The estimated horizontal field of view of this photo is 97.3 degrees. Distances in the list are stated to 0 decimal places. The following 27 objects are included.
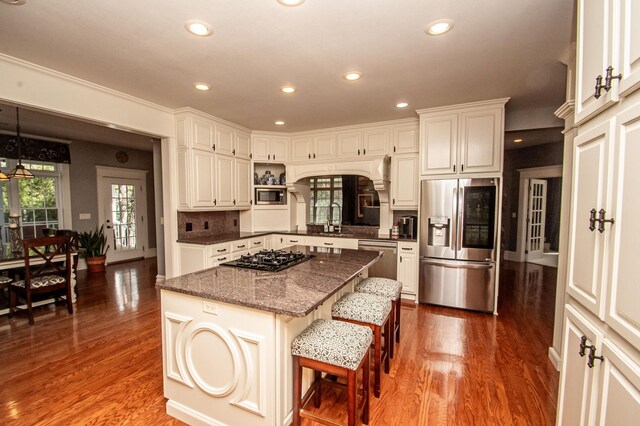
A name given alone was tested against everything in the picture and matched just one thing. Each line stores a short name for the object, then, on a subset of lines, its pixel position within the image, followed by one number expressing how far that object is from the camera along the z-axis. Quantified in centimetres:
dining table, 320
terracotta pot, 562
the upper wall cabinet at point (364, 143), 424
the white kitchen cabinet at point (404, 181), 402
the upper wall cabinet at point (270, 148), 487
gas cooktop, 212
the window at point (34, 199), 486
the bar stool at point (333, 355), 148
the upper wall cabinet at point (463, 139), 337
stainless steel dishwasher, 393
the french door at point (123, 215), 619
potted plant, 558
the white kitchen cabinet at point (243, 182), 455
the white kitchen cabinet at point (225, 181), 420
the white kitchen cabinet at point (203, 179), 383
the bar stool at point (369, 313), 197
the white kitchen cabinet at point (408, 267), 385
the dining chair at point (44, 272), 318
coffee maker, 411
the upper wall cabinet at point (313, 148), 461
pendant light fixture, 396
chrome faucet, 482
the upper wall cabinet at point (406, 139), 404
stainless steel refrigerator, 343
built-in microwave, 501
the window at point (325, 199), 484
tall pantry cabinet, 90
